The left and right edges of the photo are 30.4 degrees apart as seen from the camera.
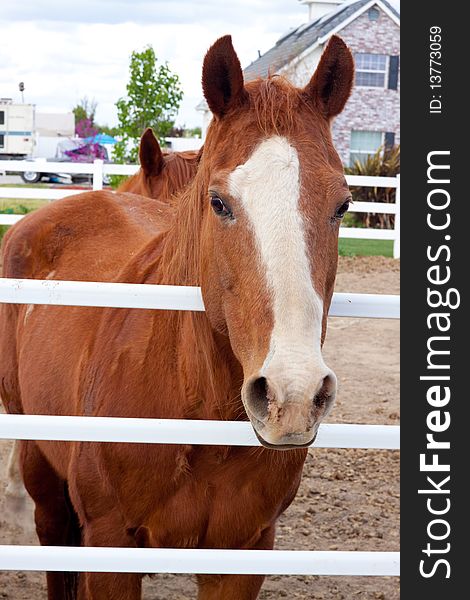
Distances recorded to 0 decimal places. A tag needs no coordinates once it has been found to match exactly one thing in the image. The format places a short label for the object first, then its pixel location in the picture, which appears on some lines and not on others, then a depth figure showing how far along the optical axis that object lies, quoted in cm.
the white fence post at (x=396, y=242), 1279
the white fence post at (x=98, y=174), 1188
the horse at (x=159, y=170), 593
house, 3347
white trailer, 3909
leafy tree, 1455
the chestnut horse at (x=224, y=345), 218
